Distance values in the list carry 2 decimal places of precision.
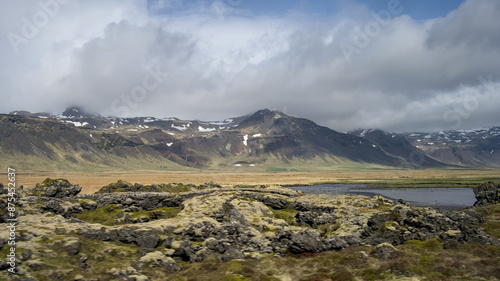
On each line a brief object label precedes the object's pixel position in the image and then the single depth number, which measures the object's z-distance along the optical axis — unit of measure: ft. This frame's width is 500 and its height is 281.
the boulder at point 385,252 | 118.73
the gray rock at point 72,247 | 109.40
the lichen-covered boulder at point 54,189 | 208.44
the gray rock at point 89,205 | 190.39
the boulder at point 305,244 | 135.44
